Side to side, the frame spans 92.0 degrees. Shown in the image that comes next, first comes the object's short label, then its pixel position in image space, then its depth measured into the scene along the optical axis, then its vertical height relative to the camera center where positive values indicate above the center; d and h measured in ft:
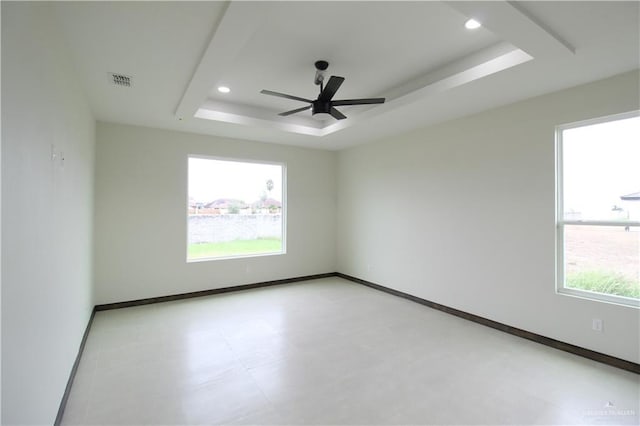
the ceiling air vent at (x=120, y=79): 9.52 +4.27
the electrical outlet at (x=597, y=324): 9.58 -3.31
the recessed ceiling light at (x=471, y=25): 7.77 +4.94
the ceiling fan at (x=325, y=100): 9.89 +3.87
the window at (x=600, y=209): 9.36 +0.31
